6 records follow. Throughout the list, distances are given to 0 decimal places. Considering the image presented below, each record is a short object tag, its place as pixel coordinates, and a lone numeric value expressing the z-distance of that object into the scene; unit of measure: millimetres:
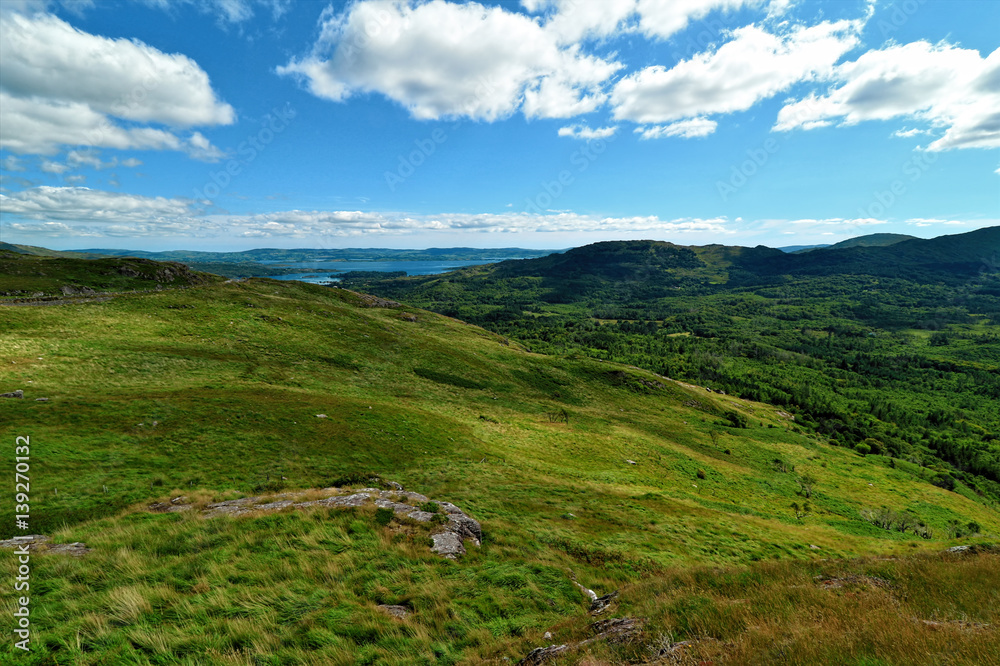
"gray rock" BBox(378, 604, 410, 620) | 10508
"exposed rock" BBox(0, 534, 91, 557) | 12578
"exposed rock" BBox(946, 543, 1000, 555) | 16359
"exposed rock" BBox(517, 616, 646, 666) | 8656
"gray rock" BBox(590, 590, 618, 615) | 12167
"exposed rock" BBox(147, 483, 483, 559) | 15820
